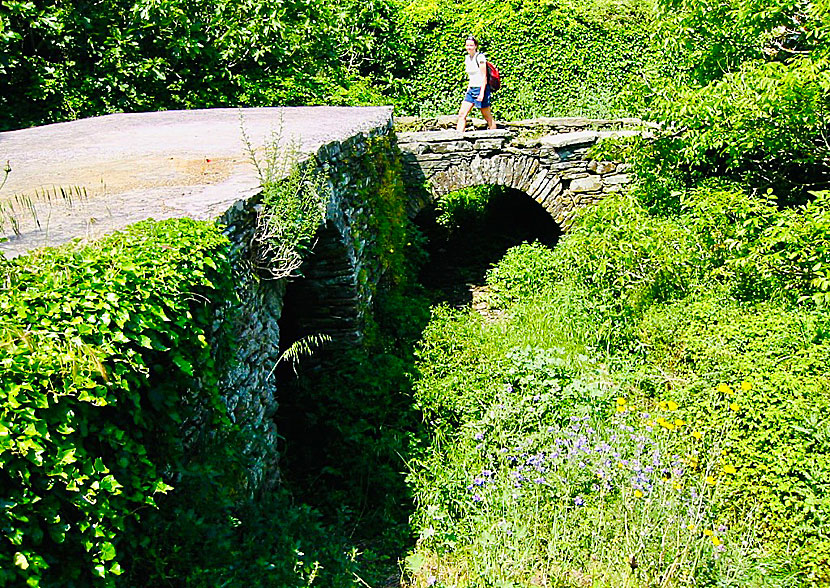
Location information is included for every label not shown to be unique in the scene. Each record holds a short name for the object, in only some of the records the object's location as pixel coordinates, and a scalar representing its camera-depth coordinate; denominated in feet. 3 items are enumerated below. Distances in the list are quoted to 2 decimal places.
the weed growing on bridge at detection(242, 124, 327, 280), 12.56
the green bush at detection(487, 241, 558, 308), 28.68
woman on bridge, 31.73
